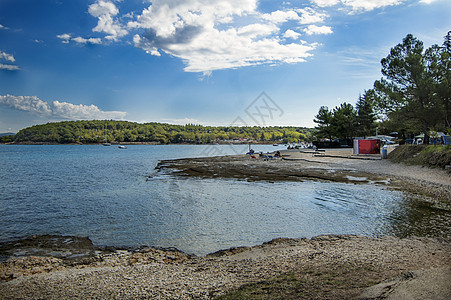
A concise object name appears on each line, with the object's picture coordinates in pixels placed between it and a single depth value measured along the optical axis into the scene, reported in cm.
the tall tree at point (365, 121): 5800
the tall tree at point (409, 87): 2727
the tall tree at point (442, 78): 2603
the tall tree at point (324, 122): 6769
